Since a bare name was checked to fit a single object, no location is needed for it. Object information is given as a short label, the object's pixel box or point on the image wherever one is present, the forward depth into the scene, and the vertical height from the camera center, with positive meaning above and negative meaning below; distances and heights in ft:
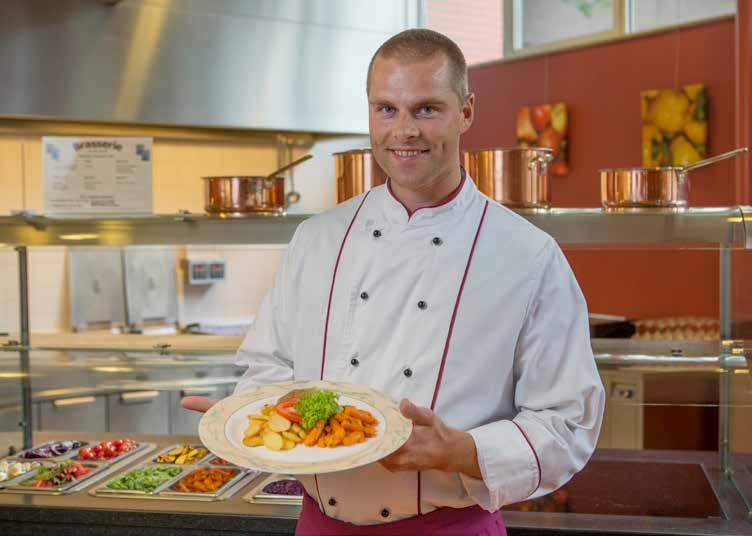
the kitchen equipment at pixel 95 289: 16.63 -0.70
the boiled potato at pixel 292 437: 4.92 -1.00
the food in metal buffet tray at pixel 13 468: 8.76 -2.09
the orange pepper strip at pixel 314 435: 4.89 -0.99
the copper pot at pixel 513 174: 7.77 +0.61
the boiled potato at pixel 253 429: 4.99 -0.98
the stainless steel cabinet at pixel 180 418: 13.93 -2.56
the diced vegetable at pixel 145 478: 8.30 -2.10
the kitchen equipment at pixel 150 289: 17.08 -0.72
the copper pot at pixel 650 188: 7.68 +0.48
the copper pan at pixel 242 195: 8.20 +0.49
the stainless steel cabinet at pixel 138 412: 13.21 -2.37
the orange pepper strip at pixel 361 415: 4.96 -0.90
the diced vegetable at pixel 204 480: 8.28 -2.11
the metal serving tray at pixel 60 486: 8.29 -2.12
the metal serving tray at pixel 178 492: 8.08 -2.14
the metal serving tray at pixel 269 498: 7.89 -2.14
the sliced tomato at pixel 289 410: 5.03 -0.88
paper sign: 8.71 +0.70
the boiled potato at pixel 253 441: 4.92 -1.02
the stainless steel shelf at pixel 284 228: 7.51 +0.18
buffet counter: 7.32 -2.19
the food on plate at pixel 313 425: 4.87 -0.95
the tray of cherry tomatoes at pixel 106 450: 9.36 -2.05
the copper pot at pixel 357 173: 7.99 +0.65
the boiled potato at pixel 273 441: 4.85 -1.01
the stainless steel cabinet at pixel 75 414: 12.17 -2.26
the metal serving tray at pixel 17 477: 8.48 -2.11
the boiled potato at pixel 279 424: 4.96 -0.94
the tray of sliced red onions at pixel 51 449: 9.38 -2.05
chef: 5.30 -0.50
